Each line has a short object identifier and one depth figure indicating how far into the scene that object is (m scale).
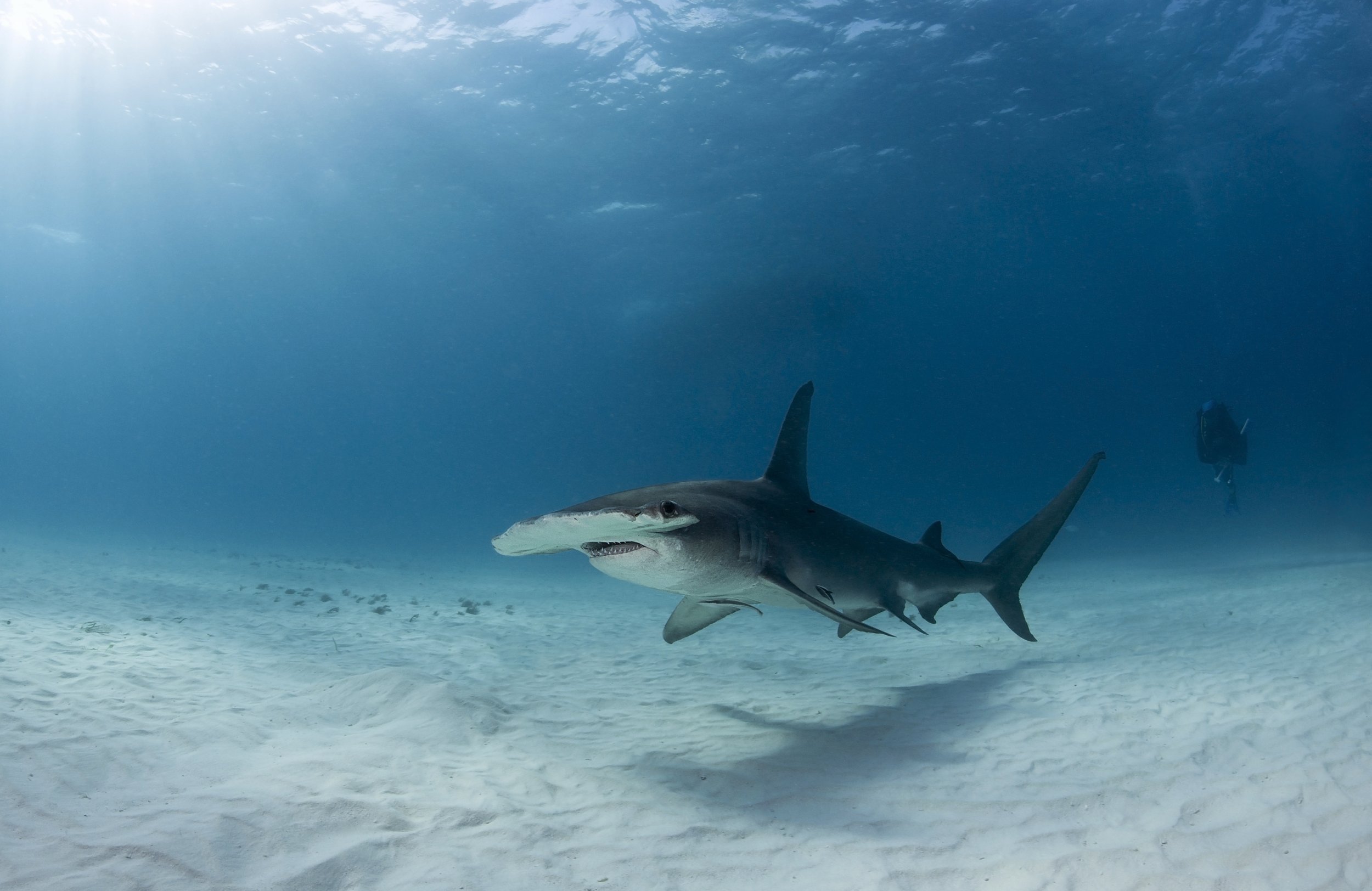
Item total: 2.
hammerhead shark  3.41
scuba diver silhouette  18.66
